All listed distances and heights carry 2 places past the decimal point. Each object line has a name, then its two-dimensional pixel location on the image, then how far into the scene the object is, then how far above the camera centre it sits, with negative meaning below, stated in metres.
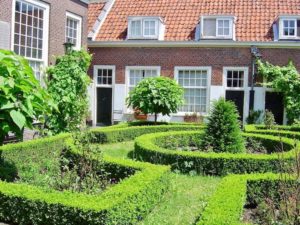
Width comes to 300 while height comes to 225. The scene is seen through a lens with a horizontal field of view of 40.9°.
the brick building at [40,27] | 13.26 +3.05
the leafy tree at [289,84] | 18.69 +1.40
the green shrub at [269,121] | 15.80 -0.30
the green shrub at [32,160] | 6.90 -1.08
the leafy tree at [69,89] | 13.36 +0.68
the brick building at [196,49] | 19.86 +3.20
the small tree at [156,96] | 16.61 +0.59
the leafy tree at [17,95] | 5.68 +0.17
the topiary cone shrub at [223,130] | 10.38 -0.46
